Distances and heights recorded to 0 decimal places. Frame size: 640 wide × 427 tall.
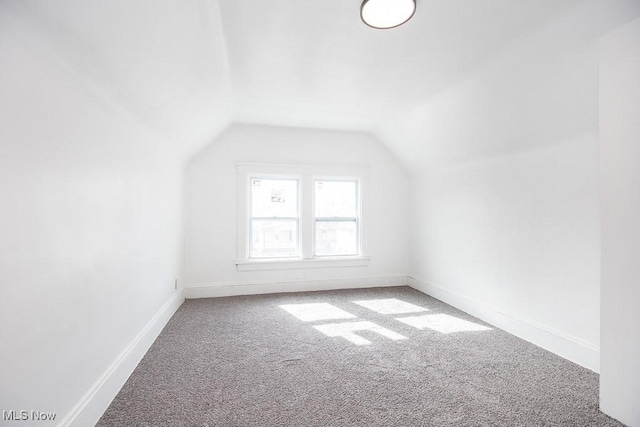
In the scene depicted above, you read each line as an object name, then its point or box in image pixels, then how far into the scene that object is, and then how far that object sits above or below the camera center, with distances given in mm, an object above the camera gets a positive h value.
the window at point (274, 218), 4535 -57
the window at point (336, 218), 4781 -57
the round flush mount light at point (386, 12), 1821 +1221
